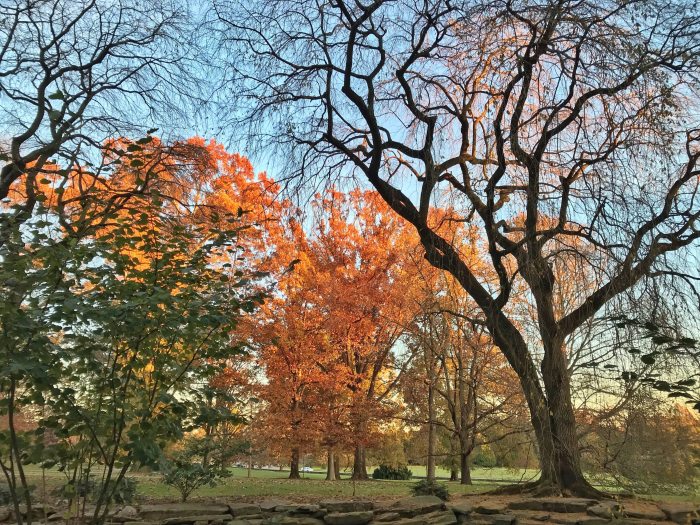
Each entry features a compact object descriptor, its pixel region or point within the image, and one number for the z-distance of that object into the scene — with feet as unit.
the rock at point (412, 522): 19.01
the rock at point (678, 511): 18.58
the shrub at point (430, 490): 24.39
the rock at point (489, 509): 20.20
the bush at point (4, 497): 20.79
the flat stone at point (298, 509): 20.76
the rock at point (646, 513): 19.24
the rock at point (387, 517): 19.71
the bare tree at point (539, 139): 14.42
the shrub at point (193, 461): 23.23
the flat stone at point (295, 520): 18.80
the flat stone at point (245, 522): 18.13
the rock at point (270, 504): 21.12
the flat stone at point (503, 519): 18.97
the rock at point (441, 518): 18.94
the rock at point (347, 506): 21.62
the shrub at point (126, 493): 16.37
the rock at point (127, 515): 18.53
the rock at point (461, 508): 19.74
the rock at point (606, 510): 18.58
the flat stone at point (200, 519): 18.98
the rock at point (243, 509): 20.26
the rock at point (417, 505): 20.54
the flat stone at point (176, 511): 19.49
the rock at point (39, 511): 17.71
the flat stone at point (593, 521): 18.73
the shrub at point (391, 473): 61.31
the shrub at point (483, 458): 50.26
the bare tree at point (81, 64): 22.98
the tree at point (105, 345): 8.30
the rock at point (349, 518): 19.98
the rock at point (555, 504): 20.20
